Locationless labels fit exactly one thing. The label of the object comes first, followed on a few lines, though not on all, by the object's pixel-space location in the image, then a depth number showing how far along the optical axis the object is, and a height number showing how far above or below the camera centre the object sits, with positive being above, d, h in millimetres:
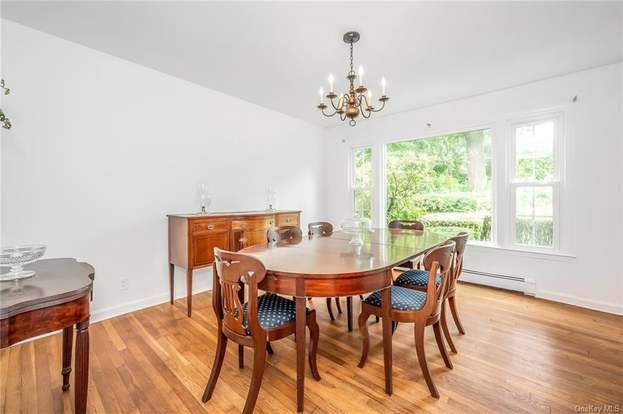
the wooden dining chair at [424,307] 1626 -652
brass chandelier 2217 +892
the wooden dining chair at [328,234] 2445 -294
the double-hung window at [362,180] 4867 +468
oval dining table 1447 -358
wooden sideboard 2750 -315
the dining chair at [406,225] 3299 -244
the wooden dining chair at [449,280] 1998 -610
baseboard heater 3318 -909
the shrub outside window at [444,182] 3746 +354
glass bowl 1287 -247
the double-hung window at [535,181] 3162 +282
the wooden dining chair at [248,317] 1390 -650
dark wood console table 1056 -418
